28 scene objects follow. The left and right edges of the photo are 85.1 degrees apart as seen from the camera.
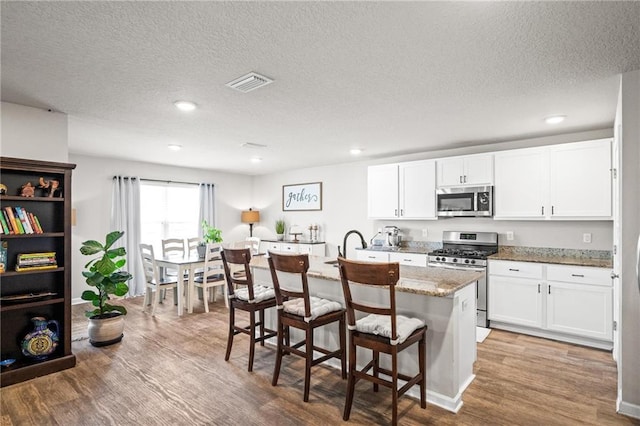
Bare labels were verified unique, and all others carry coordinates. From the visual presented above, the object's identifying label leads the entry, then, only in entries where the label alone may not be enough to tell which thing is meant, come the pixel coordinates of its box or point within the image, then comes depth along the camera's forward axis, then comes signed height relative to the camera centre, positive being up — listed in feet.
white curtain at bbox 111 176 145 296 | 19.69 -0.51
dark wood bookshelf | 9.84 -1.94
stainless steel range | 14.10 -1.78
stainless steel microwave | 14.96 +0.47
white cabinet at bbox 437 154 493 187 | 14.95 +1.84
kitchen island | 8.16 -2.62
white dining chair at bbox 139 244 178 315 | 16.19 -3.18
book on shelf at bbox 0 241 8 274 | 9.55 -1.26
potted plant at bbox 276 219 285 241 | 24.36 -1.31
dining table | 15.88 -2.70
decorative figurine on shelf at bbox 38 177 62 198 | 10.48 +0.78
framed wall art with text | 22.82 +1.01
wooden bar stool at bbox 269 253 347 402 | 8.55 -2.64
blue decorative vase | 10.00 -3.78
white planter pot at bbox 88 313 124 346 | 12.26 -4.24
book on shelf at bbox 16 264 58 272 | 9.95 -1.66
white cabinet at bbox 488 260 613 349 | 11.80 -3.23
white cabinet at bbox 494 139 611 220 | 12.45 +1.14
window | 21.40 +0.01
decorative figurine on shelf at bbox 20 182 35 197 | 10.14 +0.61
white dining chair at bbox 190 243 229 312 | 16.51 -2.97
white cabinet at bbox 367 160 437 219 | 16.72 +1.06
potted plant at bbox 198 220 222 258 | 17.79 -1.39
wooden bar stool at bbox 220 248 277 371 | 10.10 -2.61
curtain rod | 20.18 +1.92
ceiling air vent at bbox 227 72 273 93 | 8.36 +3.22
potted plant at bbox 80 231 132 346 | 12.25 -2.87
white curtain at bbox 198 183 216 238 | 23.77 +0.43
